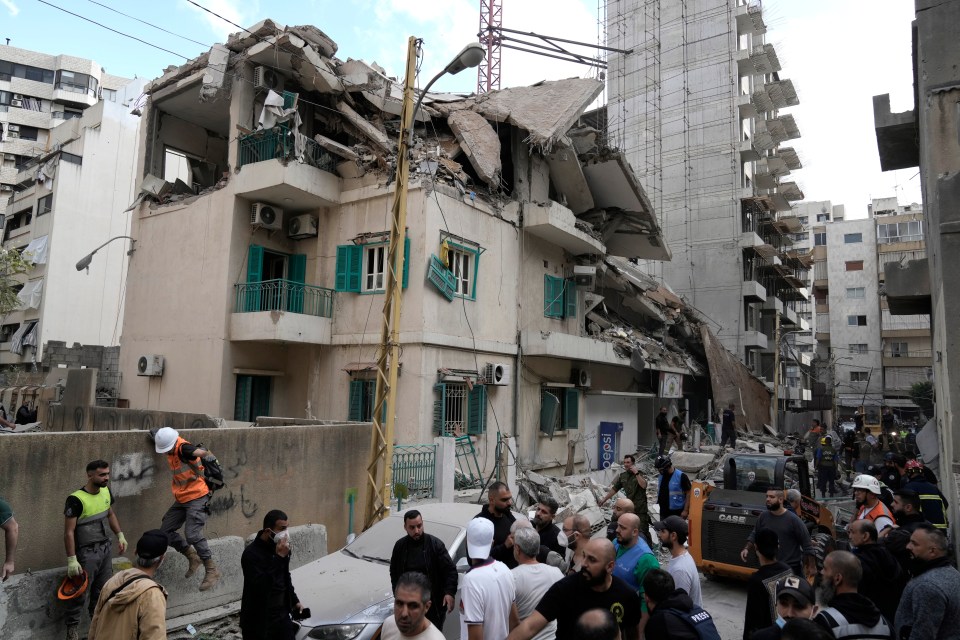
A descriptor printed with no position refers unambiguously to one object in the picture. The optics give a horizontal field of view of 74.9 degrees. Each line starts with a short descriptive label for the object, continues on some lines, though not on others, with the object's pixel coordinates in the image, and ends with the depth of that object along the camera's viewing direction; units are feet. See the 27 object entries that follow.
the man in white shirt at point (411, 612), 10.36
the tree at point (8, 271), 72.23
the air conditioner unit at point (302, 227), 50.75
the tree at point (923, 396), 125.49
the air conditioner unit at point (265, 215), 49.37
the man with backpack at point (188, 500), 21.34
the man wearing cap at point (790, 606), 10.34
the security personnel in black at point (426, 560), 16.33
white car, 16.84
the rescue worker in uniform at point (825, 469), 54.24
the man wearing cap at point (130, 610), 11.18
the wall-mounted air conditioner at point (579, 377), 59.82
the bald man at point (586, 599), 11.40
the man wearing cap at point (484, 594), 12.44
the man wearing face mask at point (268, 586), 14.74
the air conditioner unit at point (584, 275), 59.47
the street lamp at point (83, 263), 47.73
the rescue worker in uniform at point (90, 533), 18.00
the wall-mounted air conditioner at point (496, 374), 47.85
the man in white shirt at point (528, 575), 13.16
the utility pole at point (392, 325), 28.73
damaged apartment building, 46.16
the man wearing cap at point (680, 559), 14.23
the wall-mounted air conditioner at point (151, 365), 51.42
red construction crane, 116.06
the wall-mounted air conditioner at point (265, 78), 49.57
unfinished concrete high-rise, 106.42
